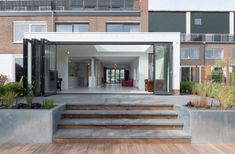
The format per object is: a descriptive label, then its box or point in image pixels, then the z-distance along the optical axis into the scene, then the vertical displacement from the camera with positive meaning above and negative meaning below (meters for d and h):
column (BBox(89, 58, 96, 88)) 11.59 -0.21
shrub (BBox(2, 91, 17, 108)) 3.67 -0.54
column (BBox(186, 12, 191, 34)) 15.96 +5.52
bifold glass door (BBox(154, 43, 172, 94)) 7.14 +0.36
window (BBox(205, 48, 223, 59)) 16.78 +2.45
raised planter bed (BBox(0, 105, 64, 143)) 3.33 -1.09
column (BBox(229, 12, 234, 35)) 15.68 +5.38
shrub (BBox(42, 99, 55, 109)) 3.62 -0.66
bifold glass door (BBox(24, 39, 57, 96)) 6.38 +0.42
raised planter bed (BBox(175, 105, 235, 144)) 3.35 -1.10
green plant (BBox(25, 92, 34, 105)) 3.76 -0.57
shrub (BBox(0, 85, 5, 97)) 5.34 -0.48
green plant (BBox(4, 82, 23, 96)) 6.00 -0.45
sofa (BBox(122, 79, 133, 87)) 13.91 -0.66
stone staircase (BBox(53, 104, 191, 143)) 3.36 -1.15
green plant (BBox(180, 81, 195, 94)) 7.97 -0.59
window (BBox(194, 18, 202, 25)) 15.96 +5.65
